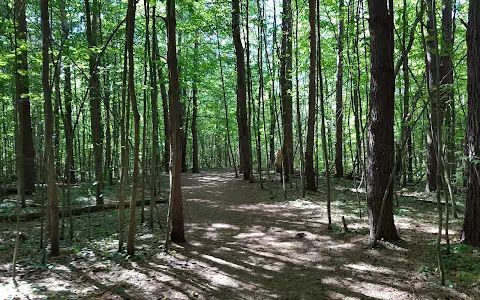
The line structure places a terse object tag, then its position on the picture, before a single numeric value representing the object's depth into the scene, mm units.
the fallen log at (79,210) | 8930
